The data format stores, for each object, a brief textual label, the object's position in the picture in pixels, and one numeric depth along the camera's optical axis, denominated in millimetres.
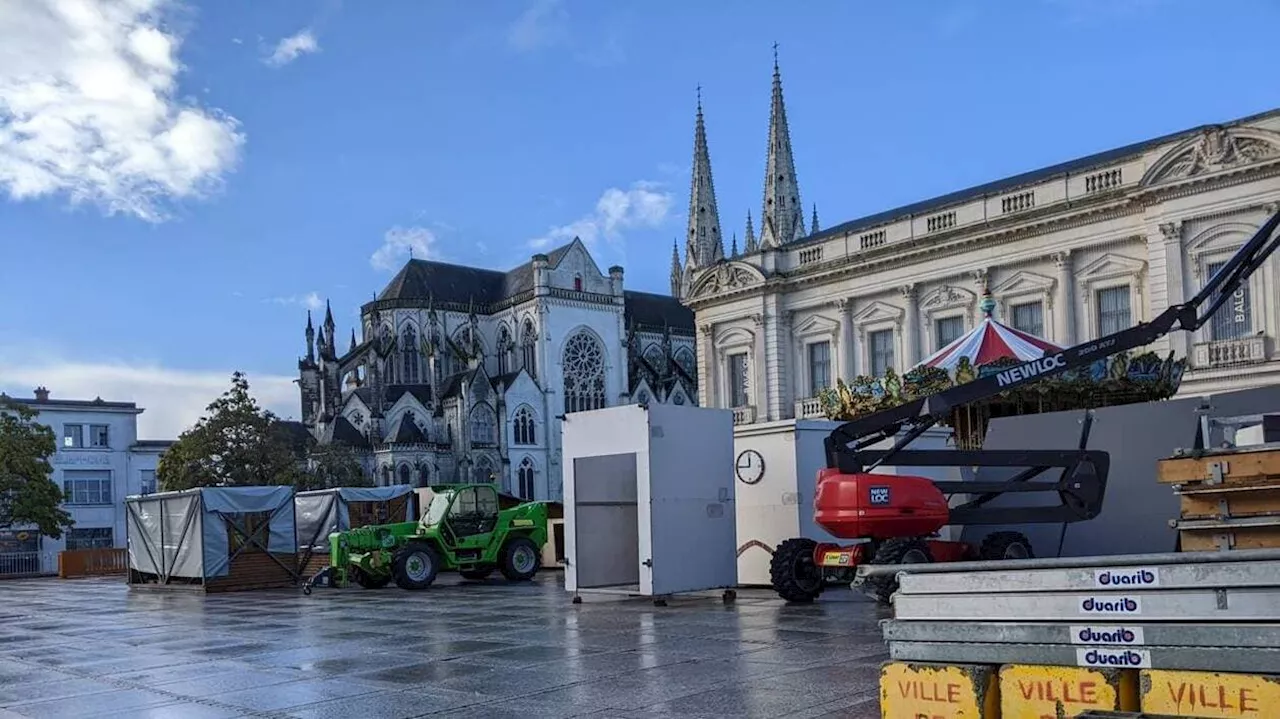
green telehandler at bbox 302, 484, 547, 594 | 24781
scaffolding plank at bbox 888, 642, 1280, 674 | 5383
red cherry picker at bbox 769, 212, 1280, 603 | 13195
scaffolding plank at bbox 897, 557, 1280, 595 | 5402
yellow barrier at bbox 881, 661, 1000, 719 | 6273
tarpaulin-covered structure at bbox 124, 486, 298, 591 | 27156
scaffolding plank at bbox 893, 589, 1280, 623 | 5422
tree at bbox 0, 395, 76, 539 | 50094
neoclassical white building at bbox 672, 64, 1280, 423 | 34000
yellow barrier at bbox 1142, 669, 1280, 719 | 5285
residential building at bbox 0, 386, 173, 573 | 67812
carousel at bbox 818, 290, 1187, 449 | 19984
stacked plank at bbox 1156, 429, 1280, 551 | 8945
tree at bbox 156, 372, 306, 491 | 49812
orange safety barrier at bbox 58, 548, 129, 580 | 44062
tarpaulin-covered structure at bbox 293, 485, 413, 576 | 30344
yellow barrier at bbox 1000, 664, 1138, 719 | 5812
